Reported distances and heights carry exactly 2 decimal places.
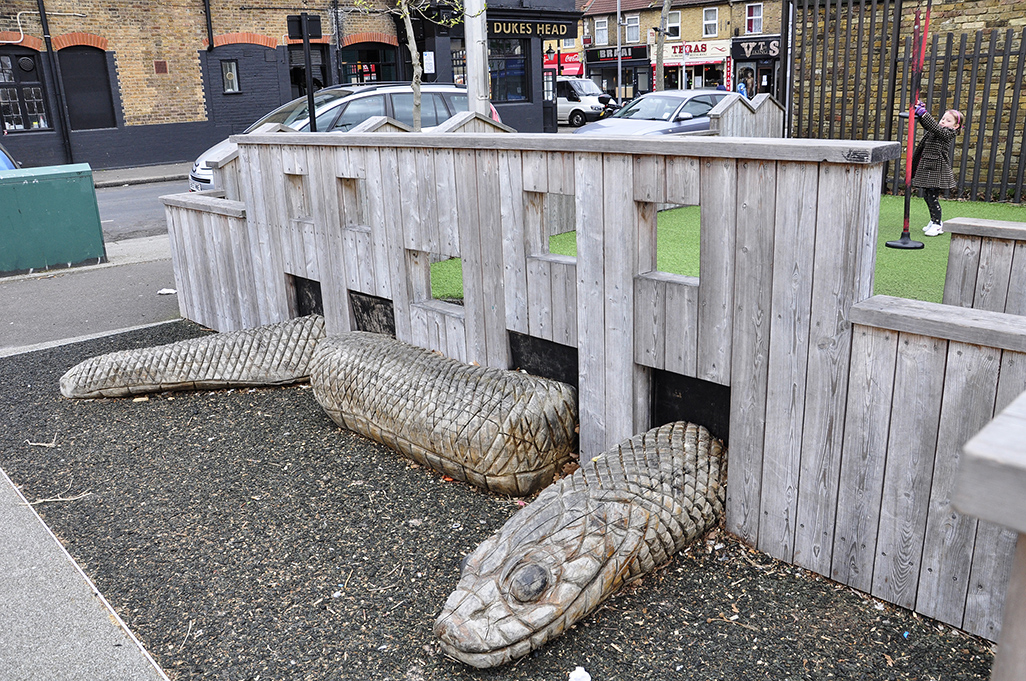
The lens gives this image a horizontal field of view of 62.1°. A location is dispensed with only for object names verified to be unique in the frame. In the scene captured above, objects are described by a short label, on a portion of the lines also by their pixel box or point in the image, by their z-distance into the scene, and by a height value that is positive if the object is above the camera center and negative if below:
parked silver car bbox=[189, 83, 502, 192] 12.80 -0.34
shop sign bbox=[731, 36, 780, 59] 40.41 +1.05
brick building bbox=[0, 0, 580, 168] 20.20 +0.58
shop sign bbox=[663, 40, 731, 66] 42.16 +1.03
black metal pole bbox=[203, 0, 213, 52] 21.78 +1.54
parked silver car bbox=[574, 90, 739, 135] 13.97 -0.66
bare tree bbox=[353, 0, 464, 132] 9.98 +0.35
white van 34.72 -0.92
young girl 7.75 -0.86
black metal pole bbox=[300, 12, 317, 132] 11.35 +0.00
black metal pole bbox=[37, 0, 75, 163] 19.80 +0.25
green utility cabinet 9.34 -1.30
